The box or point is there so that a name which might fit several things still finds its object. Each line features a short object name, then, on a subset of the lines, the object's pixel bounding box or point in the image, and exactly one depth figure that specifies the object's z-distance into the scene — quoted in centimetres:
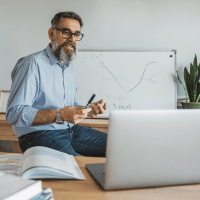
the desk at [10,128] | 183
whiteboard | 215
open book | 59
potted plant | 199
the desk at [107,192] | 54
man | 116
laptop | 53
